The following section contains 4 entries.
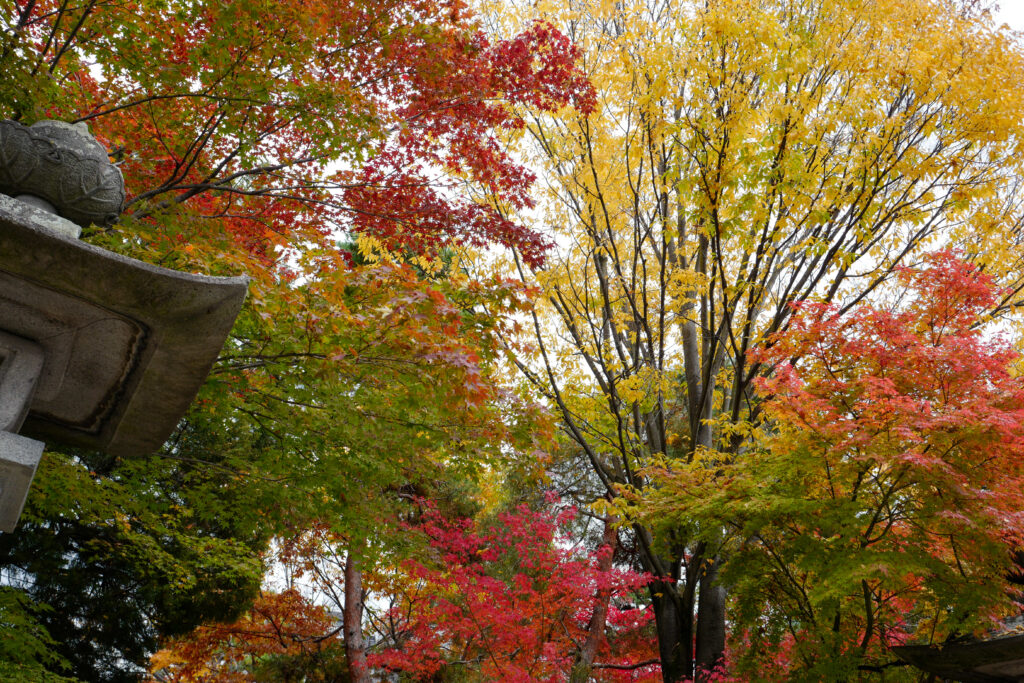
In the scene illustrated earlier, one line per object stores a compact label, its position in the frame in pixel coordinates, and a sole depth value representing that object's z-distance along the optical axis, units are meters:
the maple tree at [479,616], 9.91
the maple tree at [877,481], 4.70
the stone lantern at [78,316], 2.21
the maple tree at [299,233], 4.37
